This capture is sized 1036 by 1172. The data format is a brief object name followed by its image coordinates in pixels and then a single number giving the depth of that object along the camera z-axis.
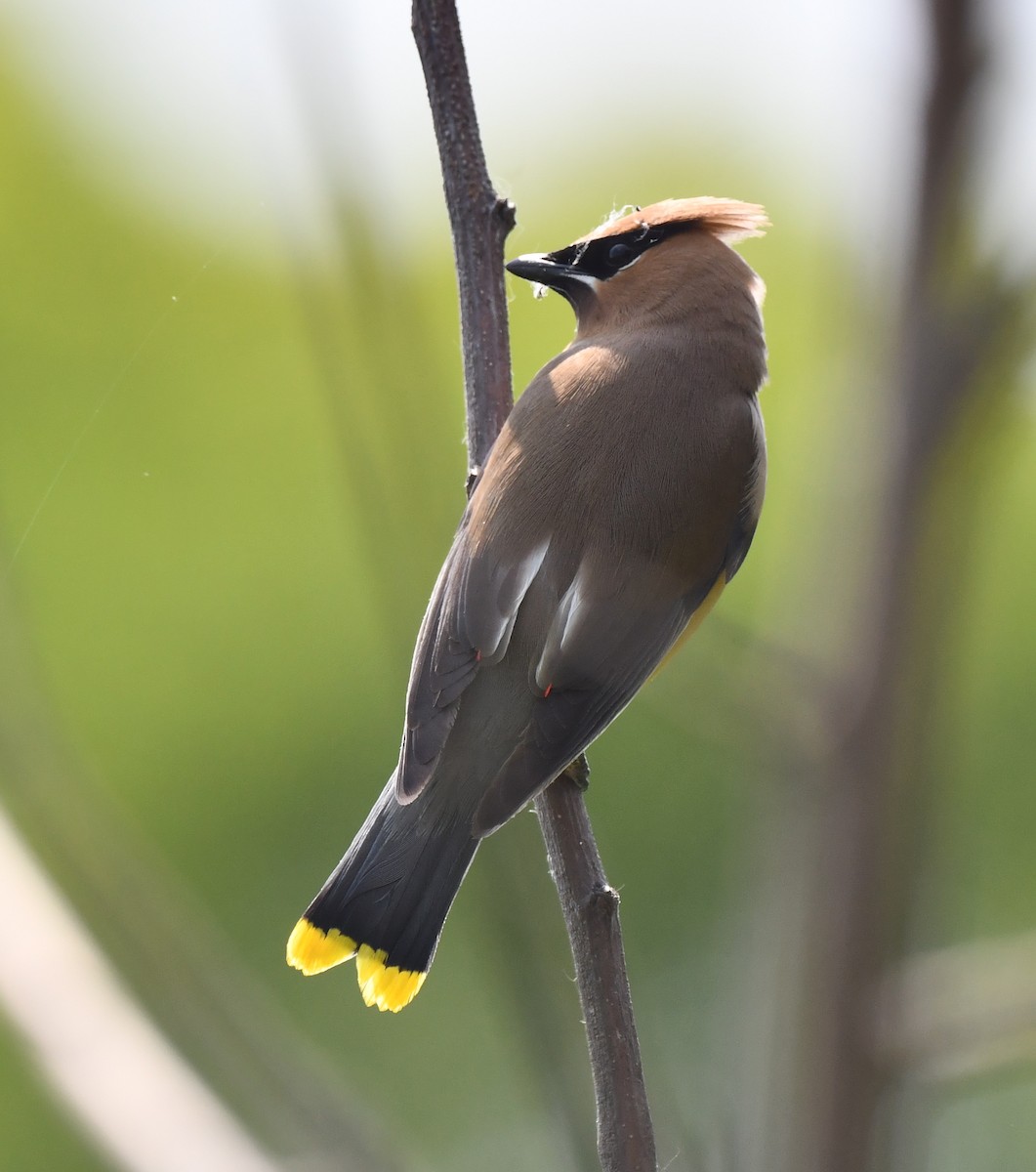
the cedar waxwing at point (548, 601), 4.69
